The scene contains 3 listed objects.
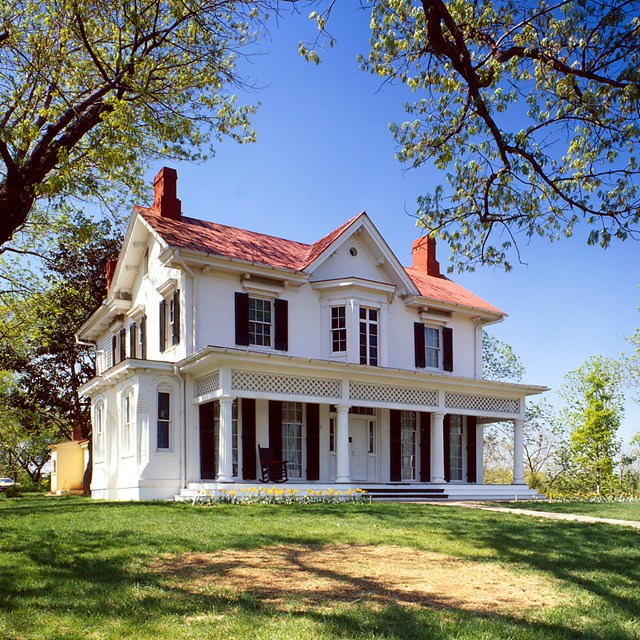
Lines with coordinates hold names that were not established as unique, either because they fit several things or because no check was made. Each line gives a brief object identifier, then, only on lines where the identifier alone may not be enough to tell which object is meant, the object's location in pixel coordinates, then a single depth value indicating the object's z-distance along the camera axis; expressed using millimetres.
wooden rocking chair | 19109
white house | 18719
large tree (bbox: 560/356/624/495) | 32906
